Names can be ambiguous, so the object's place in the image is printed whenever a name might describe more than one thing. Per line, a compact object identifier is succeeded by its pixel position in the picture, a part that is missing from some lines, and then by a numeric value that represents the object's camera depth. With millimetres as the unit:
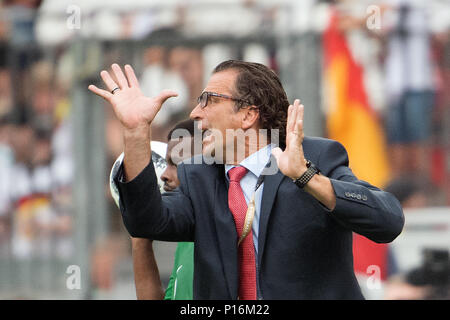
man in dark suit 7719
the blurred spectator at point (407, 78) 15687
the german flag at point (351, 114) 15773
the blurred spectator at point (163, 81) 15836
